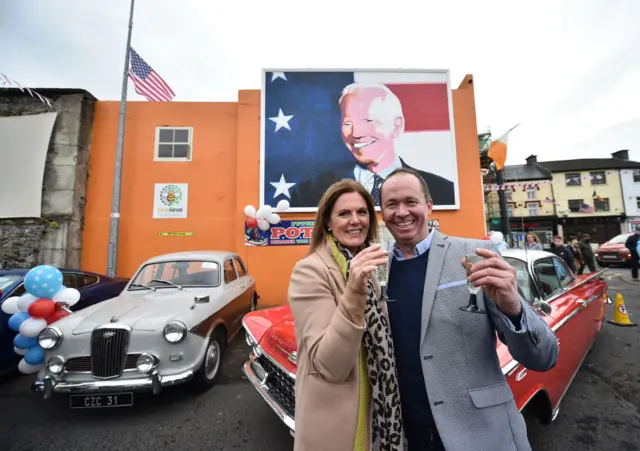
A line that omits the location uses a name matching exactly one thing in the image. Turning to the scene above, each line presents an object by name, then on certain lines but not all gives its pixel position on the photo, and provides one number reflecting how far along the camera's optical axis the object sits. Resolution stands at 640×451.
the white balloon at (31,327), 3.42
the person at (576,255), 9.70
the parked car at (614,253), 12.94
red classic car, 2.13
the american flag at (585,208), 25.02
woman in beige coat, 1.00
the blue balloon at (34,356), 3.37
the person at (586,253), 9.70
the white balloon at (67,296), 3.82
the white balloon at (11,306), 3.64
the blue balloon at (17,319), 3.54
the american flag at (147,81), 7.78
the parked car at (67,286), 3.73
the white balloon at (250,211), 7.63
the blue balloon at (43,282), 3.64
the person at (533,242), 7.31
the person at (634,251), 9.84
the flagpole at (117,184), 7.44
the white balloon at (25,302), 3.64
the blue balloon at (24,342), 3.47
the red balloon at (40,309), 3.54
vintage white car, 2.87
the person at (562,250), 8.19
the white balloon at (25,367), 3.41
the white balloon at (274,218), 7.62
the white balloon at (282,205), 7.79
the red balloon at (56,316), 3.64
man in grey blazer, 1.10
